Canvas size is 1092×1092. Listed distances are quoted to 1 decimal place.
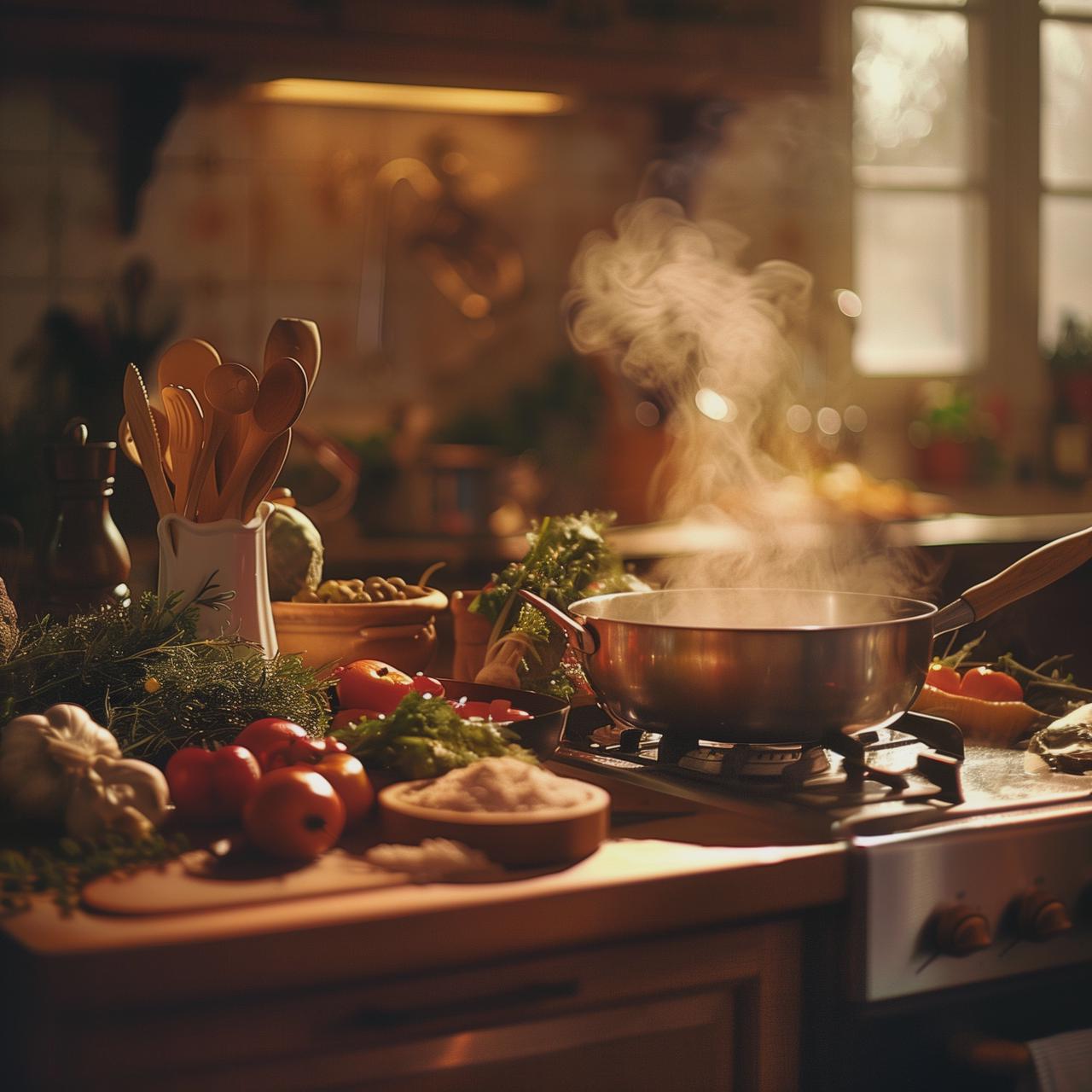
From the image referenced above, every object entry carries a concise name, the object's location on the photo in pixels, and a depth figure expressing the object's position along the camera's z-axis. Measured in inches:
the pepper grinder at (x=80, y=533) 56.0
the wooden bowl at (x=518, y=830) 37.1
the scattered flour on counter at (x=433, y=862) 36.3
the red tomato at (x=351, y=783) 40.3
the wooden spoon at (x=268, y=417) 50.6
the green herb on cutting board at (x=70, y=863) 35.0
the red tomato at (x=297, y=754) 42.1
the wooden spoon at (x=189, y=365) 57.1
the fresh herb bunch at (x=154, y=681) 46.3
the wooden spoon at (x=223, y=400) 51.1
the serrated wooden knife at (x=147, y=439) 52.5
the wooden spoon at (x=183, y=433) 52.6
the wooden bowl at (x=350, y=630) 57.3
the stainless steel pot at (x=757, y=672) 43.4
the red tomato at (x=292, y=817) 37.3
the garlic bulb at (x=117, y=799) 38.2
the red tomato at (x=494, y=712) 47.3
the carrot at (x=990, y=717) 52.0
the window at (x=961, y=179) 183.3
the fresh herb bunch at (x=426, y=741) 42.6
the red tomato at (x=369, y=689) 50.3
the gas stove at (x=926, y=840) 39.7
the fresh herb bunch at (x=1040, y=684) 55.6
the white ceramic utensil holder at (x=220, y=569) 52.0
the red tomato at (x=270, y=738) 42.4
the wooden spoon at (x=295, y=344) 54.2
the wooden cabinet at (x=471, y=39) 129.3
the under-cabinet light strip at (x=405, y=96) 144.4
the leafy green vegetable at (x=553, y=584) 56.3
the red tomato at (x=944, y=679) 56.1
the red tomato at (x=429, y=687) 50.3
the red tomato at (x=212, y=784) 40.6
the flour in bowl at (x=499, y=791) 38.2
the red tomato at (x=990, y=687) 55.0
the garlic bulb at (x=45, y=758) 39.0
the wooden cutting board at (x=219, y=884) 34.0
